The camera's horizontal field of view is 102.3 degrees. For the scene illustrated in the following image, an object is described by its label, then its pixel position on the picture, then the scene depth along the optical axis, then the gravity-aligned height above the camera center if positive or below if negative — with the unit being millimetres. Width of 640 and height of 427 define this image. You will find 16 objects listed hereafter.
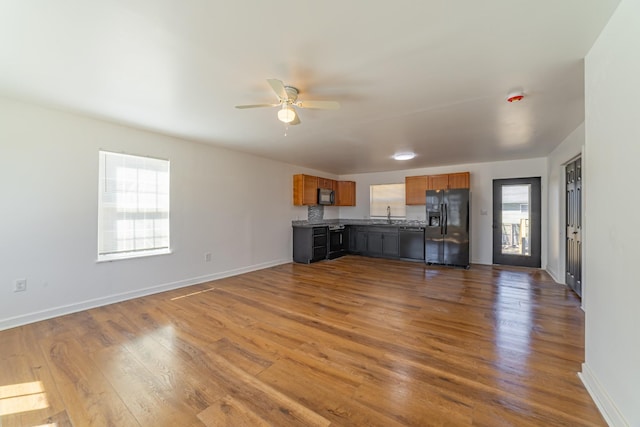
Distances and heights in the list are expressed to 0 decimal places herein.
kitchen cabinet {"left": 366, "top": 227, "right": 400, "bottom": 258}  6520 -696
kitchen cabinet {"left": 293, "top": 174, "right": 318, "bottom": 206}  6301 +622
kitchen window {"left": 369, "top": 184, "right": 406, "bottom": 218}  7082 +432
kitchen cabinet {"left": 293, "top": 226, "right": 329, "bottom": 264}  6051 -703
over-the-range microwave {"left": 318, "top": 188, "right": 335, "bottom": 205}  6867 +505
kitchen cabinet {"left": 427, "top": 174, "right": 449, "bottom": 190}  6082 +797
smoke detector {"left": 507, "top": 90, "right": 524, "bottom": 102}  2426 +1147
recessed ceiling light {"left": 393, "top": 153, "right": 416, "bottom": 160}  5043 +1192
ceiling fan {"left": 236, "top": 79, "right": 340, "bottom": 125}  2280 +1007
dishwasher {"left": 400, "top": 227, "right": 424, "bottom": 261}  6152 -682
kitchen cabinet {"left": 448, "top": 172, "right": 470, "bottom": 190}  5882 +822
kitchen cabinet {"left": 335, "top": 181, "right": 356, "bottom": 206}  7664 +649
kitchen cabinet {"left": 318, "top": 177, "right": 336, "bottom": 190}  6918 +874
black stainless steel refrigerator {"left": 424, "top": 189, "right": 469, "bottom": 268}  5516 -274
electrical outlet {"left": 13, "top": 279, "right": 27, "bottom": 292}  2789 -797
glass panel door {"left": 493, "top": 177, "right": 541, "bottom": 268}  5465 -126
